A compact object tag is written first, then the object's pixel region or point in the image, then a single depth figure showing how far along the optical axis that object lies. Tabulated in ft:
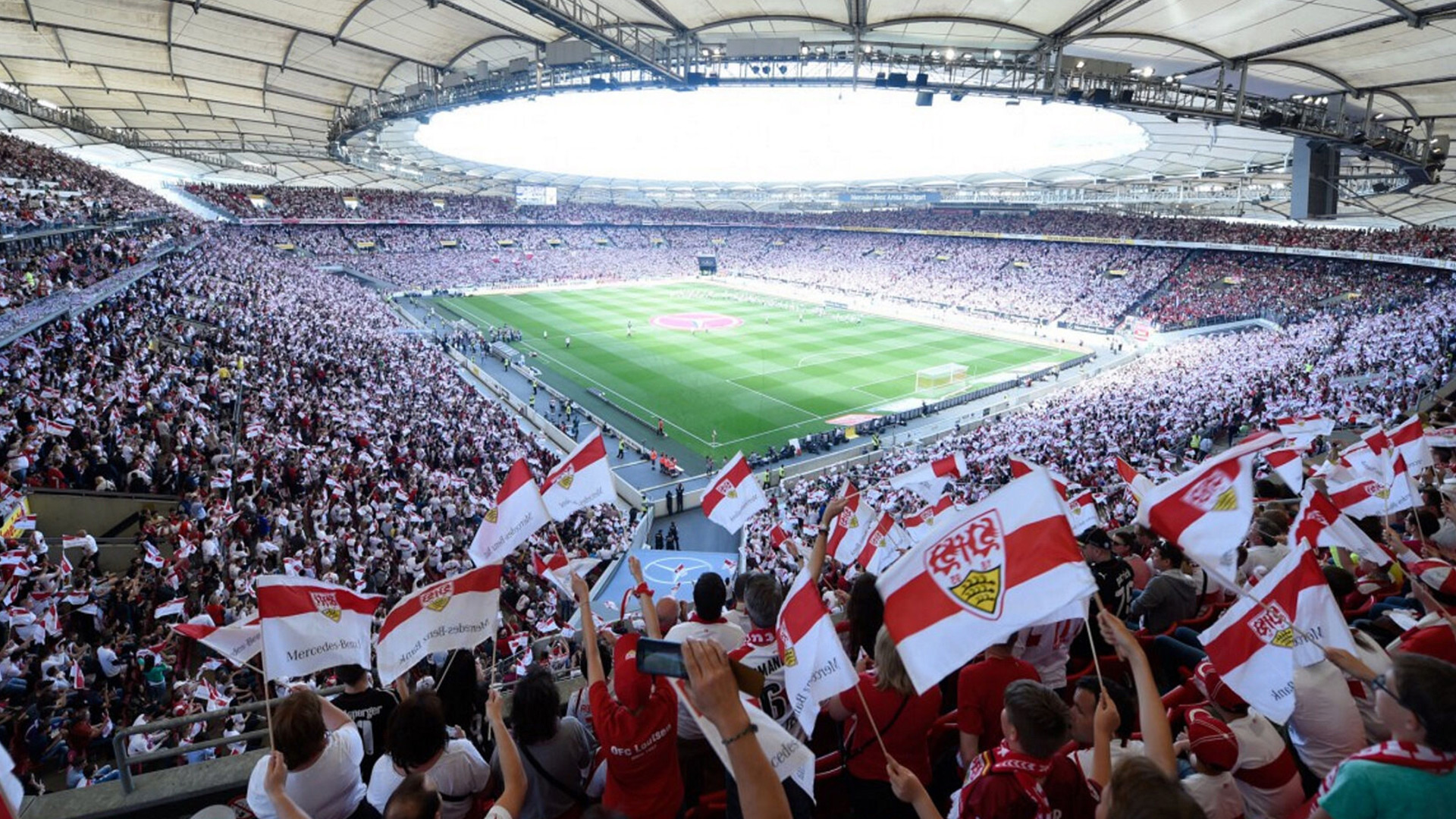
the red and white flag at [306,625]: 15.02
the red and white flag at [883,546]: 29.91
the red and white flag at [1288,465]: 30.58
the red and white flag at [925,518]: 33.63
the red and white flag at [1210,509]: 15.05
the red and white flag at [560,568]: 18.65
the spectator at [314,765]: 10.87
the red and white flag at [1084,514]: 31.68
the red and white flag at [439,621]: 15.62
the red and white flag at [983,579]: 10.28
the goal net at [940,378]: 120.37
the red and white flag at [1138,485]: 22.80
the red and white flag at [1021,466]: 12.30
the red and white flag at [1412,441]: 28.48
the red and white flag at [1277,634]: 11.68
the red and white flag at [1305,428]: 36.32
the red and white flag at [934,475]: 37.32
